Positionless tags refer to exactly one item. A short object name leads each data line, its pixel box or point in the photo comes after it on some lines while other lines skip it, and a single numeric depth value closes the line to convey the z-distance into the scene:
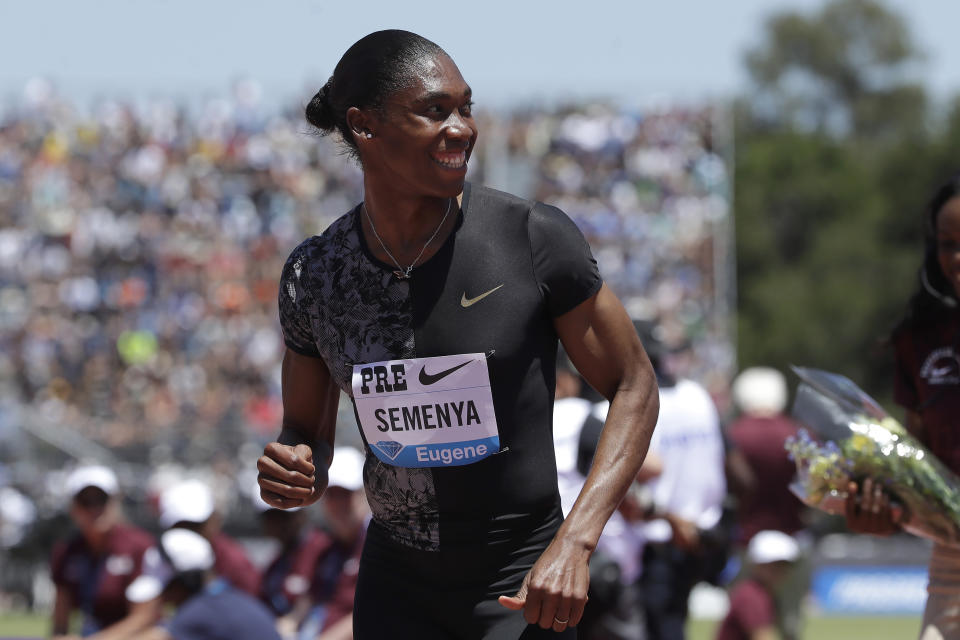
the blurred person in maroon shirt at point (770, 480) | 17.64
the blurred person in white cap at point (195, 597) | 12.40
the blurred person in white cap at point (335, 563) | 14.01
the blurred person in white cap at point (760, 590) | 16.25
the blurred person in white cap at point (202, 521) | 14.11
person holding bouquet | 8.35
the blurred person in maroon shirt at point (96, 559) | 15.28
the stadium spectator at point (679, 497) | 13.15
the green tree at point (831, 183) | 85.56
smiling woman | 6.57
